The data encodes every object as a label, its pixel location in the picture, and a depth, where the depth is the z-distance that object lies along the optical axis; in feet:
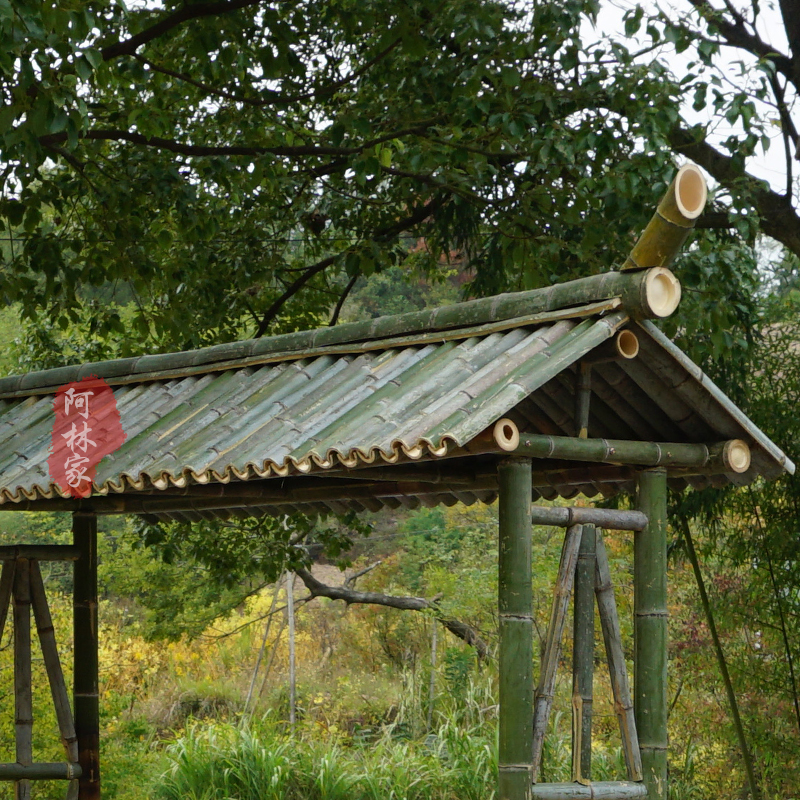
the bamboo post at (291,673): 67.56
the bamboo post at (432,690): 59.38
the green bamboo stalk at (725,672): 41.09
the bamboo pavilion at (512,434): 18.31
